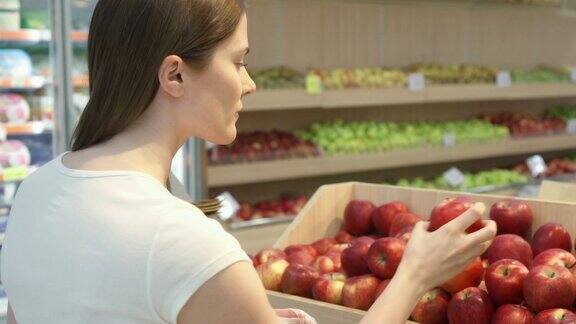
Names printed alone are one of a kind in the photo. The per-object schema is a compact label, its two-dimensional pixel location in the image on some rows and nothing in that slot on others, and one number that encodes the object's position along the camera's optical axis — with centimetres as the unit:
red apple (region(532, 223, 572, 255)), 177
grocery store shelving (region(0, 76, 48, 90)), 379
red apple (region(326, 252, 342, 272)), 198
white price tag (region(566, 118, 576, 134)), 596
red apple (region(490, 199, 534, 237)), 189
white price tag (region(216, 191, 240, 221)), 413
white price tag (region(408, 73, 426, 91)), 494
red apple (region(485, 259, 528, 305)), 156
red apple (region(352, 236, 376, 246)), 187
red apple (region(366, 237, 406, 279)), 171
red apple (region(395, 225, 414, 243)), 180
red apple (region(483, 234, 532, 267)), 171
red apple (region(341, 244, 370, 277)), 185
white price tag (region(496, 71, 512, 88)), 546
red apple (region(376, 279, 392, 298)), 169
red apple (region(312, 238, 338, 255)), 215
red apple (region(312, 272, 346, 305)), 181
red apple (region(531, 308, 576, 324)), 142
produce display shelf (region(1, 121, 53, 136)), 388
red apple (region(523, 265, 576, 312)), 149
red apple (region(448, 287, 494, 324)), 155
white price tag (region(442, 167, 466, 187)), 497
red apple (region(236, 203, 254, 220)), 449
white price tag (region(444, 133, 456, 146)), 519
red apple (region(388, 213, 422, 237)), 201
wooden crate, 186
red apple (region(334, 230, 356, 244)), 224
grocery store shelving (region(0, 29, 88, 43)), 376
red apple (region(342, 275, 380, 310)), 172
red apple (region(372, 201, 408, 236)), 215
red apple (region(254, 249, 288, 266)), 203
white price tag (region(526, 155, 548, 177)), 516
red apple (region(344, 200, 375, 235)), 222
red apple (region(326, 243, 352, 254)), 209
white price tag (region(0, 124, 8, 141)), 387
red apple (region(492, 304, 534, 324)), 150
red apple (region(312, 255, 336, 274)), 198
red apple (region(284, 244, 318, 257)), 211
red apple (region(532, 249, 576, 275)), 161
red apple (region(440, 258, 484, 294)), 163
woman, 102
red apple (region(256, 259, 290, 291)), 194
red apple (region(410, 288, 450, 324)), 162
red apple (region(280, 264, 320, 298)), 188
